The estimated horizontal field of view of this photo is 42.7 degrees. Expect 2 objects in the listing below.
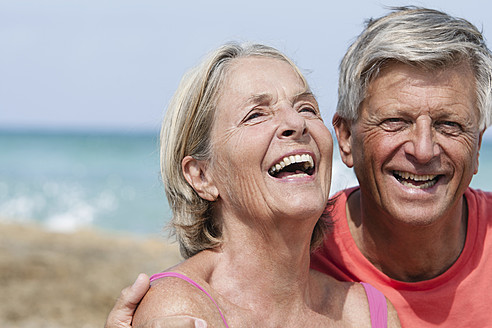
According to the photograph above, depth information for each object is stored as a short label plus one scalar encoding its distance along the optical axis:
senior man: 3.09
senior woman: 2.51
